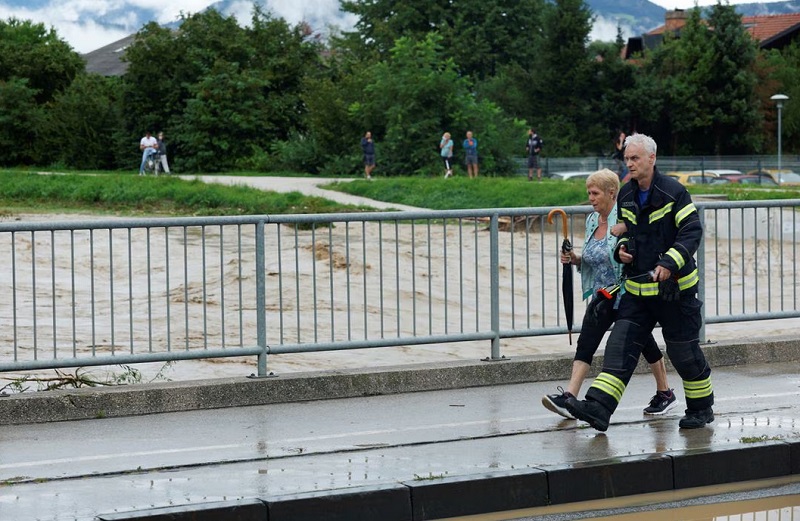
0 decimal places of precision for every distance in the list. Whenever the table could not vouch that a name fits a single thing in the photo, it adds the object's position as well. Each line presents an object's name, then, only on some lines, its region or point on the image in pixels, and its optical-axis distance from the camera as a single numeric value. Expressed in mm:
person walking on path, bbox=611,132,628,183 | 39559
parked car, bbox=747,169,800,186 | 47506
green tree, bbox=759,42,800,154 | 66062
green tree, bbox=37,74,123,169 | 61812
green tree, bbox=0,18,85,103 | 69812
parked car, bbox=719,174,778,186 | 47031
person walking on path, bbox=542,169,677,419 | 8281
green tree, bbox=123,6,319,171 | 58812
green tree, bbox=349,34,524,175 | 48781
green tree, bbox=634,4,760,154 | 65688
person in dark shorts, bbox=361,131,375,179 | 46656
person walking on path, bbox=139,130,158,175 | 50562
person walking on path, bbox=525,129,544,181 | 46625
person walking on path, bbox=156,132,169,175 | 51781
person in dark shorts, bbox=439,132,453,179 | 45625
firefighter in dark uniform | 7809
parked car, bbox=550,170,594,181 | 47812
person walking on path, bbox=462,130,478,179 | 45747
